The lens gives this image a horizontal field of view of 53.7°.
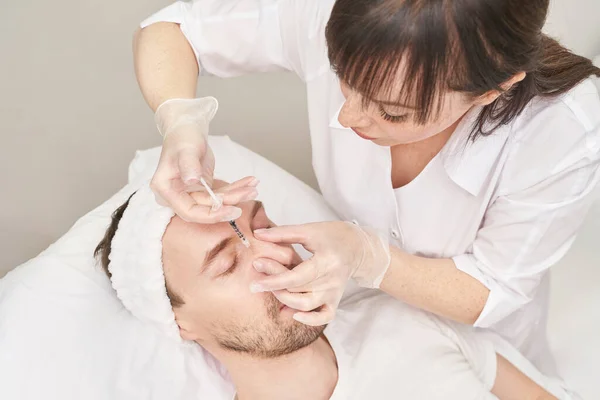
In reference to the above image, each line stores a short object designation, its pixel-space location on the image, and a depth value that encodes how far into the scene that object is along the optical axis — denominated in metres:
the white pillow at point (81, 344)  1.38
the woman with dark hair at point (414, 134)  0.93
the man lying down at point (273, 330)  1.33
